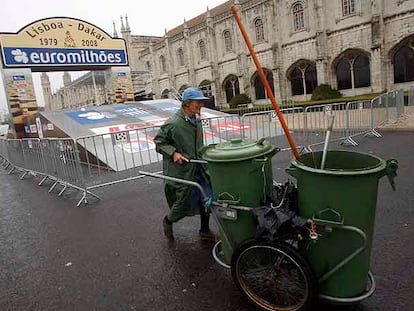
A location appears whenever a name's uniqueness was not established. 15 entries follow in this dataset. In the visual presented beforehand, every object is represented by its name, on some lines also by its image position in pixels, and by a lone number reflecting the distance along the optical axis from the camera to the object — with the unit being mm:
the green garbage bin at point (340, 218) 2066
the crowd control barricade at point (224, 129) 9859
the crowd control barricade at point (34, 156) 8095
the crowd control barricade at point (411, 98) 17269
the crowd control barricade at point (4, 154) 12491
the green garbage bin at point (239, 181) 2561
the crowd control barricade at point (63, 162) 6281
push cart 2117
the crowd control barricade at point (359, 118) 10375
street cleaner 3533
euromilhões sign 14805
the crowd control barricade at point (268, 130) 9992
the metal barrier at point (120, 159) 7469
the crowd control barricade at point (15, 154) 10071
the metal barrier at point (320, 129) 9440
